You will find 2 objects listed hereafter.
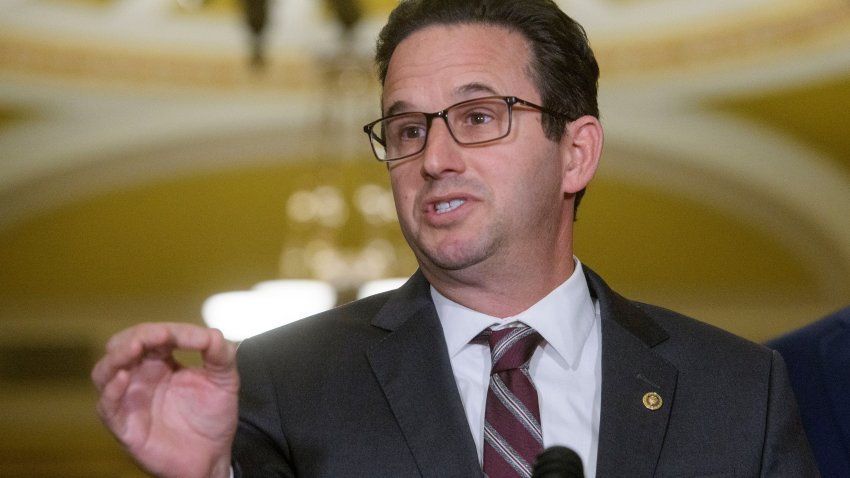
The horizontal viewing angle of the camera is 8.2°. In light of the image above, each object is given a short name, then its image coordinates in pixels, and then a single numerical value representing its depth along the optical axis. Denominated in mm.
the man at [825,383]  4659
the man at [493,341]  4459
